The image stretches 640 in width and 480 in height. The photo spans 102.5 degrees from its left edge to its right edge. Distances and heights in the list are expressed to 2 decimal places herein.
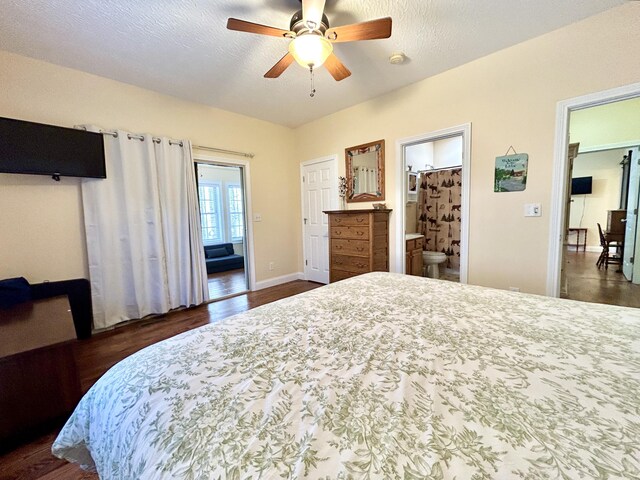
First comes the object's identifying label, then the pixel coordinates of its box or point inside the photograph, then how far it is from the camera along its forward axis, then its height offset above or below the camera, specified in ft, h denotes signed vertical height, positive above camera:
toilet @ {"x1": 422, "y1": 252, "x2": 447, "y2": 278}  13.52 -2.49
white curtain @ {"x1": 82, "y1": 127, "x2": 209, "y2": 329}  8.90 -0.33
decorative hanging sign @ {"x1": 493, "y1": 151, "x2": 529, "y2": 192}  7.94 +1.28
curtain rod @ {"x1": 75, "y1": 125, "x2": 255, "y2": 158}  8.82 +3.21
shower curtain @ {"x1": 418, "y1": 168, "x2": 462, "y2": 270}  14.65 +0.21
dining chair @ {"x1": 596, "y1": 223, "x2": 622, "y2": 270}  15.21 -2.81
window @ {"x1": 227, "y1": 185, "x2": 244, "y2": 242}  22.43 +0.73
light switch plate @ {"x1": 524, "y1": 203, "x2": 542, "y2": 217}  7.75 +0.09
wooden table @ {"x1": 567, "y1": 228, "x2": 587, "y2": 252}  21.49 -2.31
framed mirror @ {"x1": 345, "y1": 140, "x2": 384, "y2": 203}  11.40 +2.10
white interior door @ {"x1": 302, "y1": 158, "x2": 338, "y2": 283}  13.48 +0.47
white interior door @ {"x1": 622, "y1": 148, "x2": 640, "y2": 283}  11.82 -0.57
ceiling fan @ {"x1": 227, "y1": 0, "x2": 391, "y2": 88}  5.39 +4.10
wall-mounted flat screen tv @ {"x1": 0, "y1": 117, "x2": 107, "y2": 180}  7.06 +2.22
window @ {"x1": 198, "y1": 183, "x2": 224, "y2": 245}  21.22 +0.74
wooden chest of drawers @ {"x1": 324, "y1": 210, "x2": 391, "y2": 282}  10.40 -1.06
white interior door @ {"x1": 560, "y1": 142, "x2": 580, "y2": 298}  9.48 +1.87
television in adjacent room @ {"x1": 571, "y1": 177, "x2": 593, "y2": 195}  20.71 +2.13
